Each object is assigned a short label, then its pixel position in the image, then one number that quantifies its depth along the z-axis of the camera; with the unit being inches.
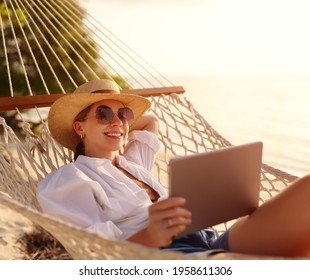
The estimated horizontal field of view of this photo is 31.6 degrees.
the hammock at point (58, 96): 58.4
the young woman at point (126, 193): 60.6
